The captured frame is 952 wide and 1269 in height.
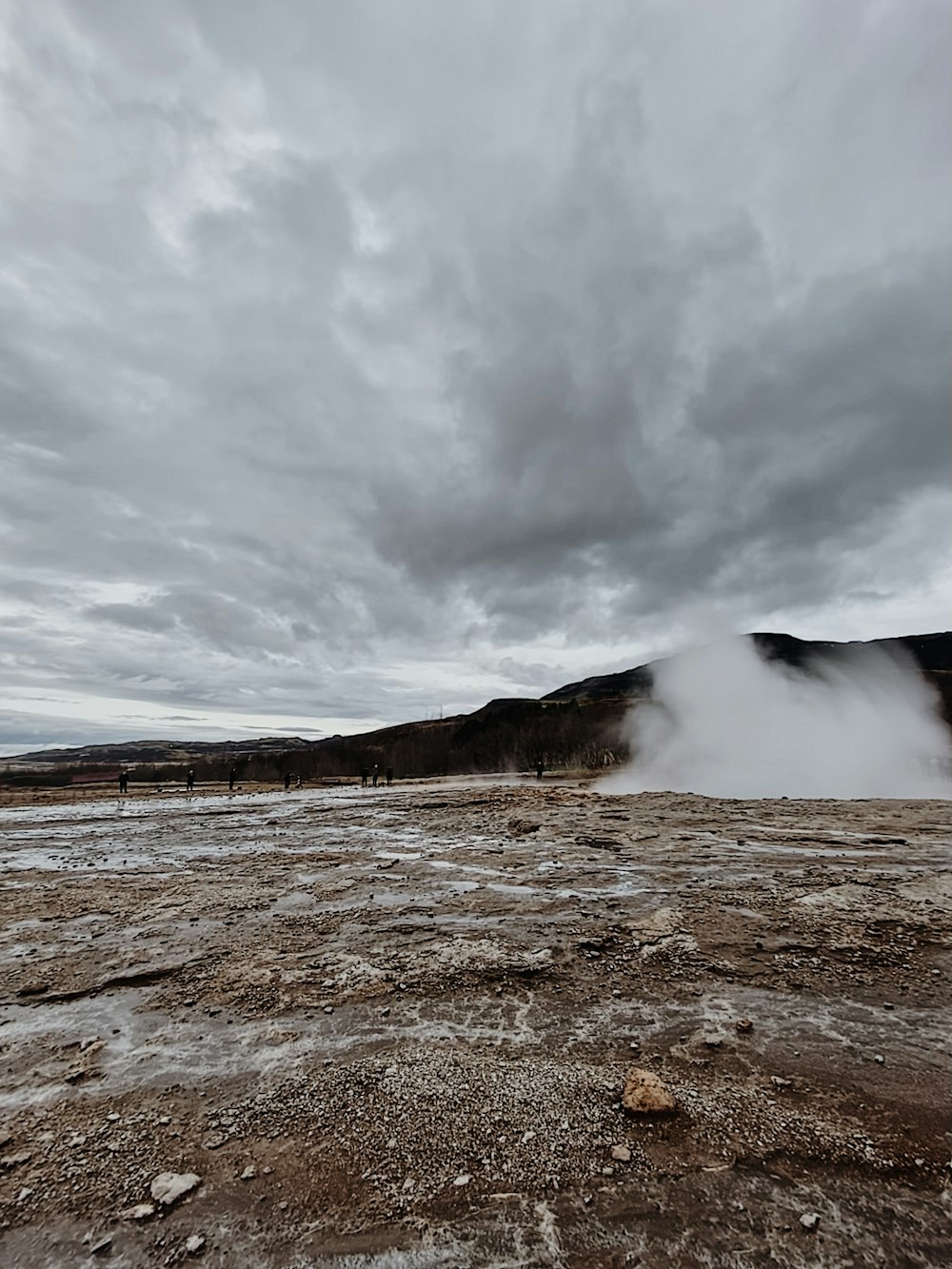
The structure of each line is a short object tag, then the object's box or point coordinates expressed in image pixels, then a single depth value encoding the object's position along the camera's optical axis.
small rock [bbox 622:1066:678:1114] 3.49
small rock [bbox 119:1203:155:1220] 2.82
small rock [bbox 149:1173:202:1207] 2.93
